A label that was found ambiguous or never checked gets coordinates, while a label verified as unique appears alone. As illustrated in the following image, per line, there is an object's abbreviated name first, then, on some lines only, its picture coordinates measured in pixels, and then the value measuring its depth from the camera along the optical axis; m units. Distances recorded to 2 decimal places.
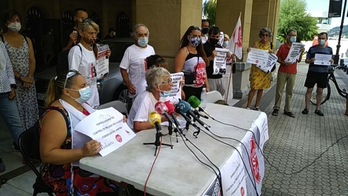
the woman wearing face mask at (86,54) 2.97
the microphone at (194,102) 2.69
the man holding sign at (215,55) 4.49
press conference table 1.61
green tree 36.16
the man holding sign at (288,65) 5.92
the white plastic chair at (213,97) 3.87
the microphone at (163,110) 2.23
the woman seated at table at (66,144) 1.90
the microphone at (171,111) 2.25
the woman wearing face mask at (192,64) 3.90
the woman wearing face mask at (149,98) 2.55
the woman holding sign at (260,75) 5.78
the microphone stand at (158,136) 2.06
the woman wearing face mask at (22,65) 3.37
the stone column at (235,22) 7.38
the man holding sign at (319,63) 6.12
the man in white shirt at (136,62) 3.64
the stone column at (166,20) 4.52
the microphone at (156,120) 2.13
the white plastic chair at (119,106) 2.81
